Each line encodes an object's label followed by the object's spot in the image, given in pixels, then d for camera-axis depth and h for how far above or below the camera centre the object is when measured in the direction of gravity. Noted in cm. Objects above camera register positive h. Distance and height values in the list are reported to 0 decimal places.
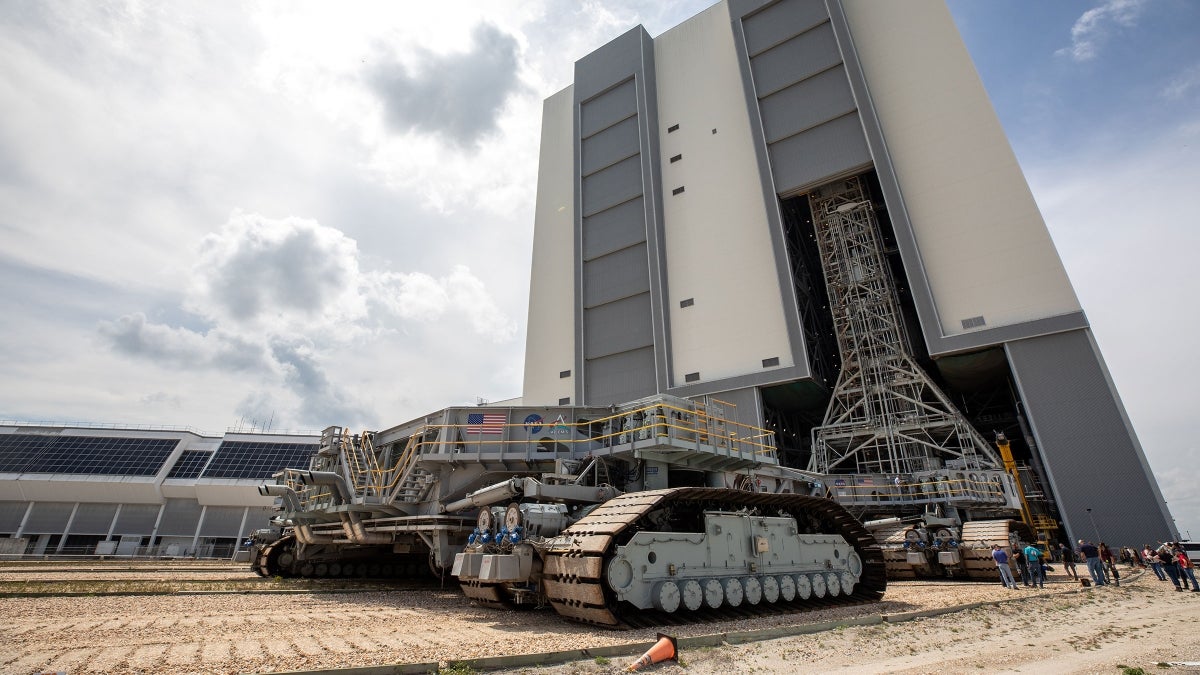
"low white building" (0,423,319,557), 3694 +391
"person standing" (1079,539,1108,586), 1412 -45
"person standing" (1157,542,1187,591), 1321 -47
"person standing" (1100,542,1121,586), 1420 -47
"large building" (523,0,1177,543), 2434 +1620
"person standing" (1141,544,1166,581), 1616 -58
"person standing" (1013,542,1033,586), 1446 -55
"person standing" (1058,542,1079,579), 1556 -63
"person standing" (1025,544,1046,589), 1395 -46
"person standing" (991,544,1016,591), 1375 -60
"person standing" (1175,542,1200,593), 1295 -55
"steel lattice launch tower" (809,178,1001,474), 2872 +879
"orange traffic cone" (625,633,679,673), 529 -97
